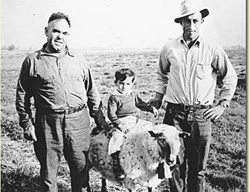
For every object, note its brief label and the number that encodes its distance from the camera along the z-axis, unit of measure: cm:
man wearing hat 345
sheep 321
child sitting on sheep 338
